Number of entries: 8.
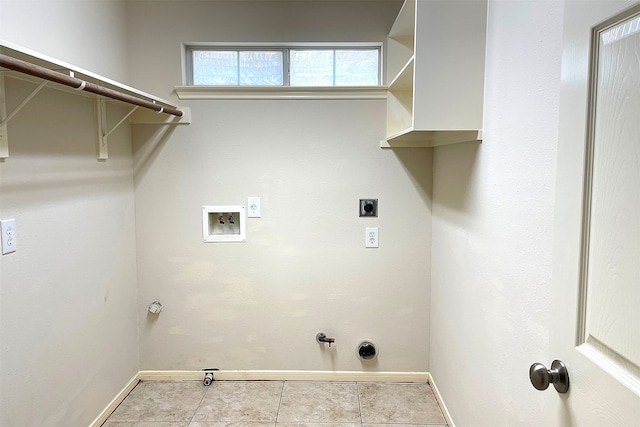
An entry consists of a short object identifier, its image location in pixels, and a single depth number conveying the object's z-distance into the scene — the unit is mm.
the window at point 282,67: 2424
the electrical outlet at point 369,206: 2396
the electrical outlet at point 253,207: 2400
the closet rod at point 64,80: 1089
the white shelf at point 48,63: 1157
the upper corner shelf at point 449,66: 1544
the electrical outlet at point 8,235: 1398
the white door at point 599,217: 638
